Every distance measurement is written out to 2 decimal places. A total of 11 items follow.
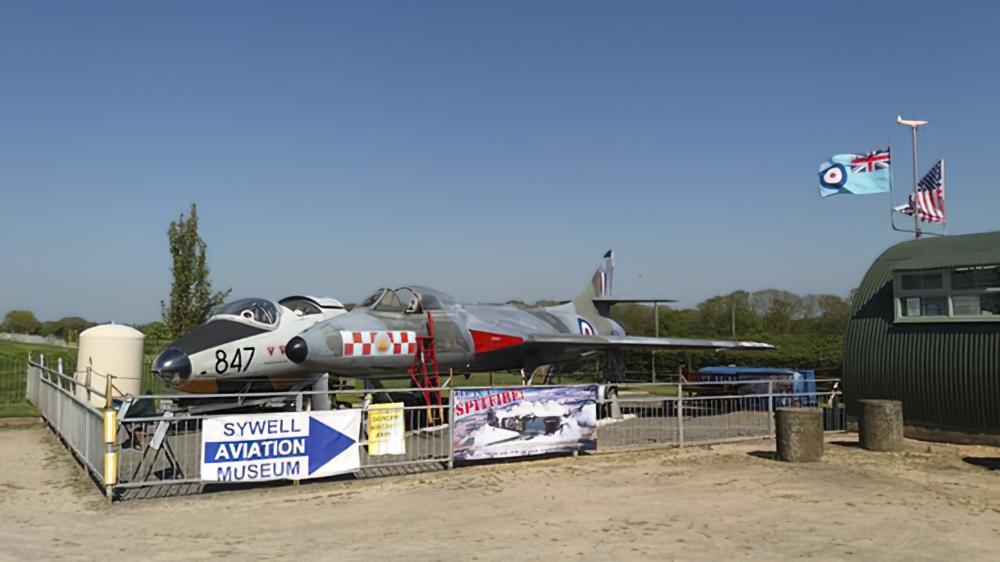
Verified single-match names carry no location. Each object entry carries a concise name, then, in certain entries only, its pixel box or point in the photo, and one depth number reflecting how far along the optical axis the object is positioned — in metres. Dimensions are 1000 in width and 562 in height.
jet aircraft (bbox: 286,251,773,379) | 15.58
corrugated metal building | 15.27
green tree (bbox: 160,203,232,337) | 27.86
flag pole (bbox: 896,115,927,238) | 22.10
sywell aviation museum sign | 10.45
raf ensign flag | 20.52
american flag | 21.00
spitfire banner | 12.71
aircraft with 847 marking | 13.29
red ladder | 17.25
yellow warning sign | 11.95
